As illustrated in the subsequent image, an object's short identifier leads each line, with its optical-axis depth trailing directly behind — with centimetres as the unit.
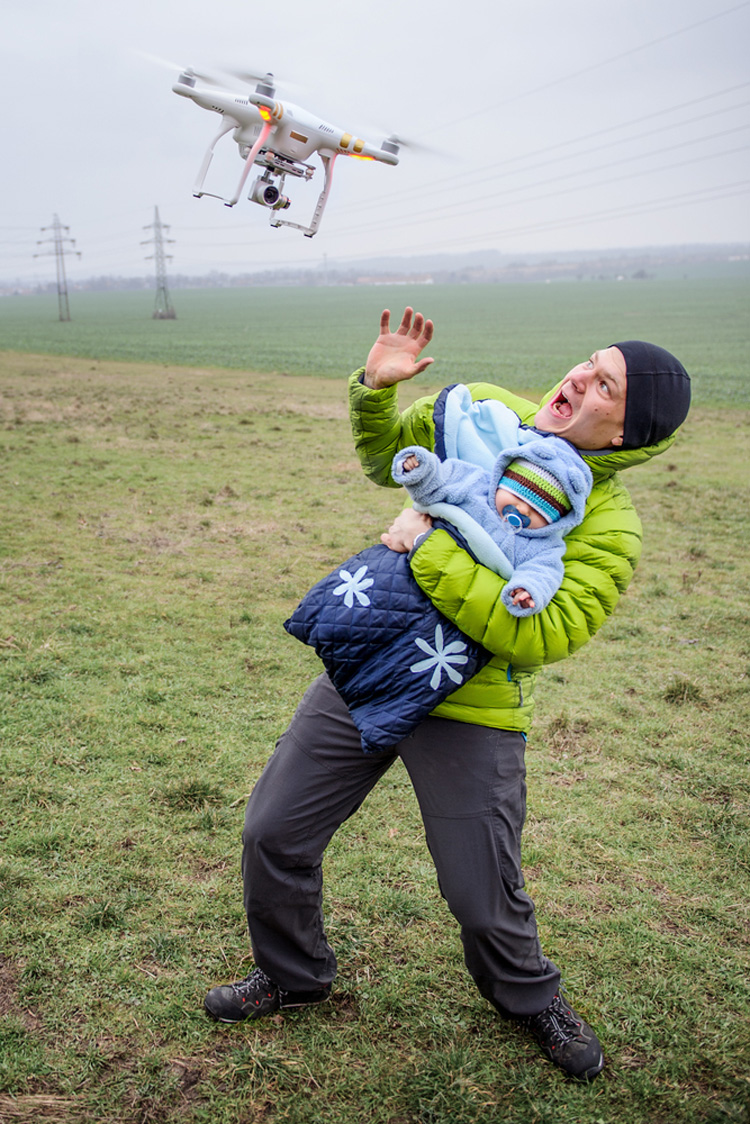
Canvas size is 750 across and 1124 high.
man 234
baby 227
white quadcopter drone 274
